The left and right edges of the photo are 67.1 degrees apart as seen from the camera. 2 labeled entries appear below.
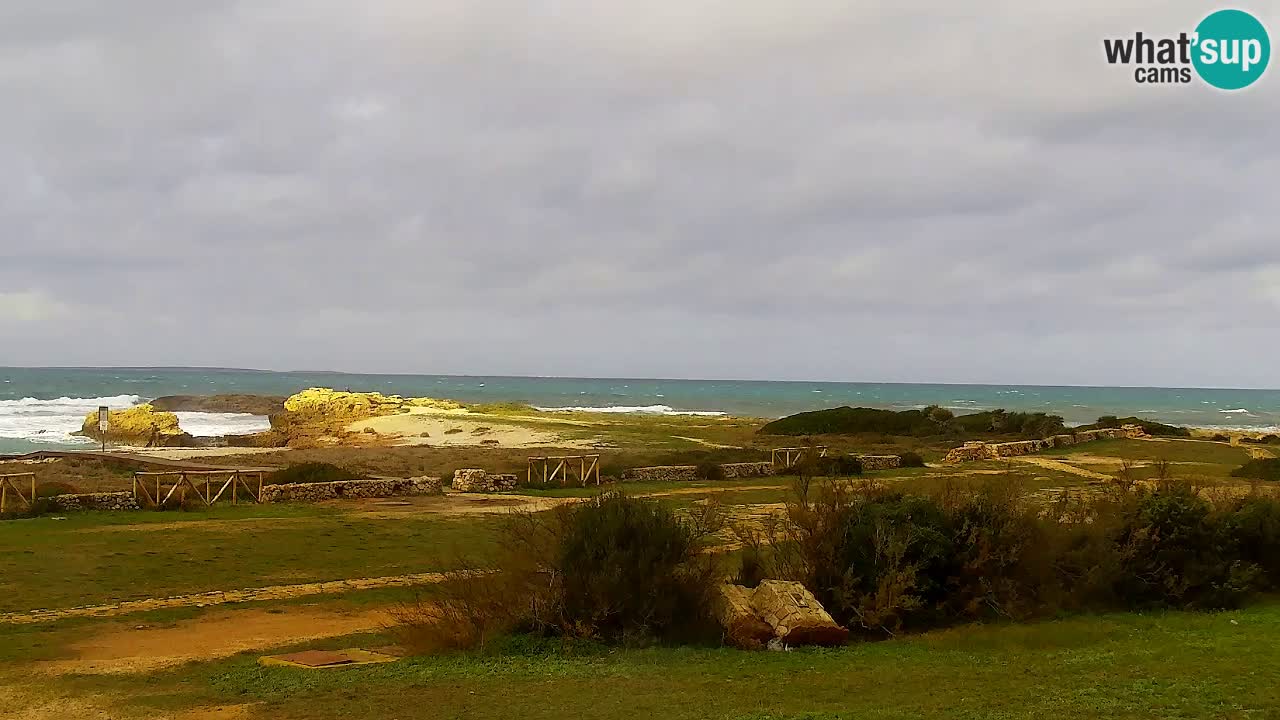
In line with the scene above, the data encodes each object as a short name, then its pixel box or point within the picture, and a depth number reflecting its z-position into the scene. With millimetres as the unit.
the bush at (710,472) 34188
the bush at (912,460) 38688
